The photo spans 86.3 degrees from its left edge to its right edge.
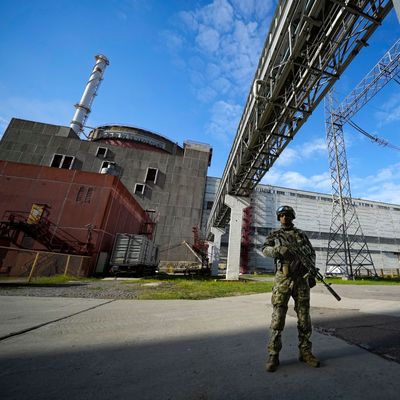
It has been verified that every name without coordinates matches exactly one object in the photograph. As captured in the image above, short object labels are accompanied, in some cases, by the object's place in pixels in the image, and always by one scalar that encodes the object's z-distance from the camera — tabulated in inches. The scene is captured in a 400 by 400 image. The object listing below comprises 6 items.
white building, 1320.1
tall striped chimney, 1533.0
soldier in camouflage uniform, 86.7
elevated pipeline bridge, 257.9
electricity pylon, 816.3
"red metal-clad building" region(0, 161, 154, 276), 570.6
